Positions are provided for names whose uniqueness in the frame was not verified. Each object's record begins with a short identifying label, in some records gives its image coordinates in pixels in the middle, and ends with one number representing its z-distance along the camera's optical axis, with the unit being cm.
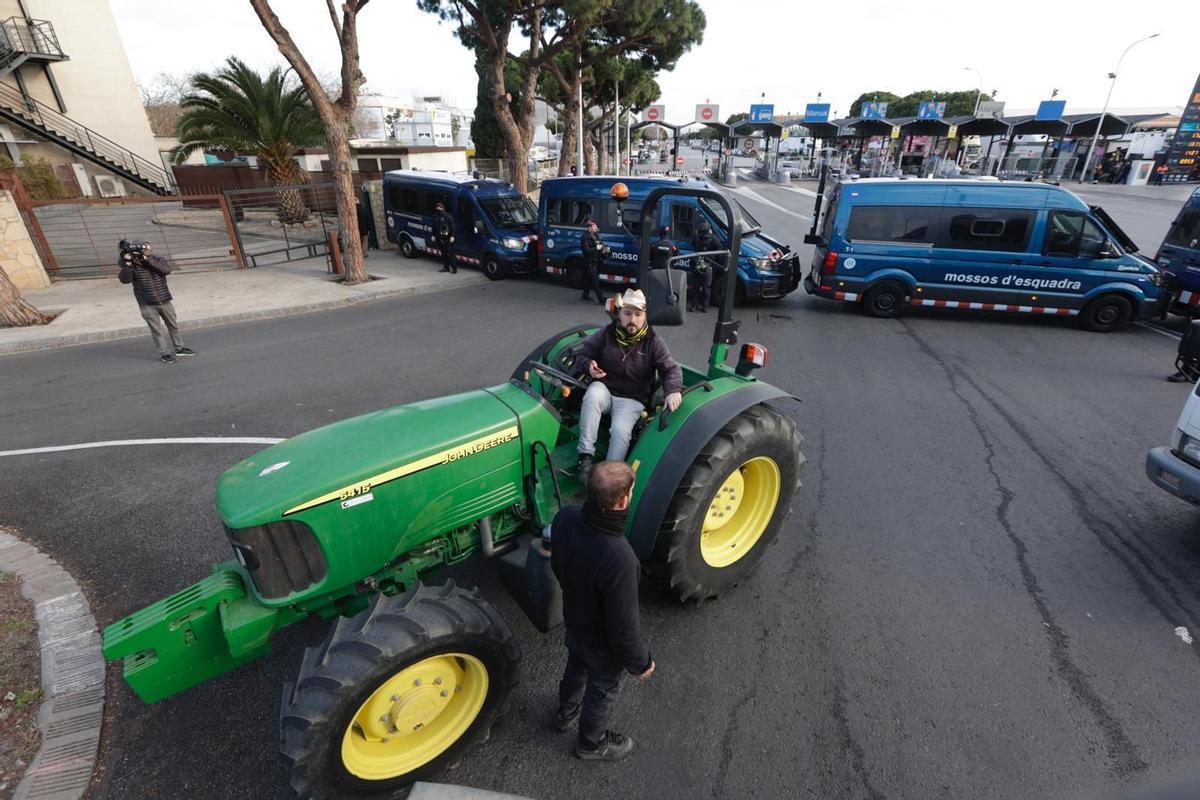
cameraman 748
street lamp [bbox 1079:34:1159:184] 3316
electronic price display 2970
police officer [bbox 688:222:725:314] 995
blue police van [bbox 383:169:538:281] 1305
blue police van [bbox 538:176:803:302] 1015
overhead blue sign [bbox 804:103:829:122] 4618
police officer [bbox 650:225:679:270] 914
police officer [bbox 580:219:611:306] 1062
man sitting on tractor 335
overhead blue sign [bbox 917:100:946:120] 3982
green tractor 228
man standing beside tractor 215
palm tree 1736
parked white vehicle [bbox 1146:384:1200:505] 376
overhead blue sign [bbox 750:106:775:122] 4775
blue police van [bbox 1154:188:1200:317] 866
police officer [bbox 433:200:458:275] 1345
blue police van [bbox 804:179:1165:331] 862
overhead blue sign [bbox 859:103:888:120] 4043
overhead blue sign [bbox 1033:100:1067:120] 3656
